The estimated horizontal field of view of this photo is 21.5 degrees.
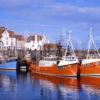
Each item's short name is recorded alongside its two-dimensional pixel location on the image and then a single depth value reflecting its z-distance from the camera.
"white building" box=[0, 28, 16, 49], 93.82
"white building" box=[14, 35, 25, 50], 96.43
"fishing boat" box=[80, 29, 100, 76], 46.68
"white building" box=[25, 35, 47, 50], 93.48
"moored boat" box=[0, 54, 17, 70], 62.93
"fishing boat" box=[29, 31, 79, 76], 47.50
